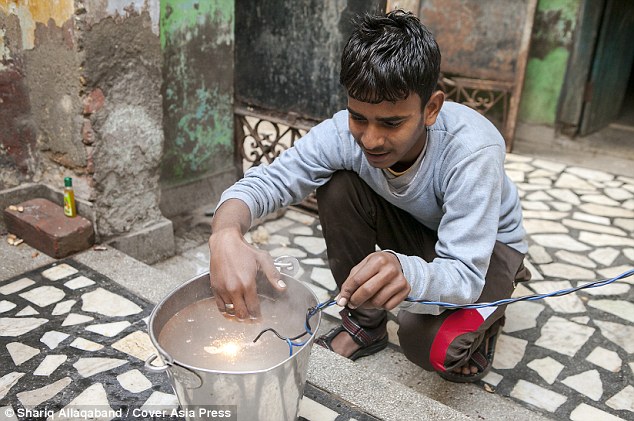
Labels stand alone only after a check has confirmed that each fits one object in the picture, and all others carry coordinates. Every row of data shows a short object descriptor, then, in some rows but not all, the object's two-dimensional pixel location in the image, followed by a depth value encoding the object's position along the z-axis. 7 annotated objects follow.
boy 1.54
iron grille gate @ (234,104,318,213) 3.69
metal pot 1.31
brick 2.65
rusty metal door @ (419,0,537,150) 5.34
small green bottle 2.75
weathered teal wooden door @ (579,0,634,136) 5.69
